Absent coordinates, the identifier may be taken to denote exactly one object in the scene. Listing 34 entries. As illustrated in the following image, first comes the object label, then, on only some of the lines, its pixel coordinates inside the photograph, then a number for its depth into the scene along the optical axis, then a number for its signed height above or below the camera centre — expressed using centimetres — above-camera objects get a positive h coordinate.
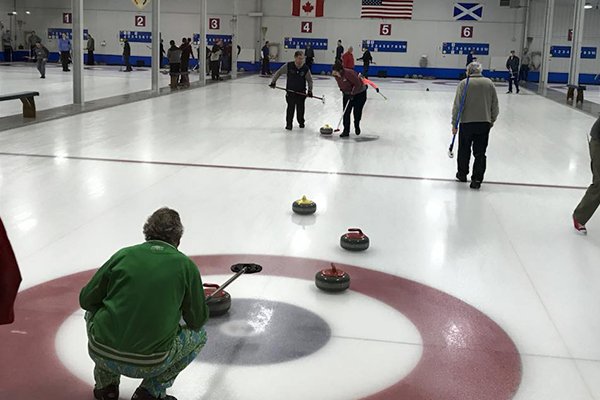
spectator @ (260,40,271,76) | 3672 -10
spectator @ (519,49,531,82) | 3697 -9
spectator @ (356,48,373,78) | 3653 +11
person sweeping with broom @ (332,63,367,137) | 1347 -50
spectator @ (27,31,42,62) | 3081 +48
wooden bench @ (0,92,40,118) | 1463 -97
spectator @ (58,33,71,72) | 3250 +19
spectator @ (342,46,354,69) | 2853 +4
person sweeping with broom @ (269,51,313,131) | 1476 -43
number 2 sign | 4212 +208
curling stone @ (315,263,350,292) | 527 -158
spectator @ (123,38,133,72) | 3700 +0
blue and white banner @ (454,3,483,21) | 3875 +275
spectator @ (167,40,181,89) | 2583 -20
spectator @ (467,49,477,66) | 3885 +40
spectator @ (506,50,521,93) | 2866 -10
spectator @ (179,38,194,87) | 2670 -6
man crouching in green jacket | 318 -110
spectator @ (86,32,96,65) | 4022 +40
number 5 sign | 3969 +175
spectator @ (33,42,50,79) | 2767 -10
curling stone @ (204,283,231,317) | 470 -156
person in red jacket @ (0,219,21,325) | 277 -86
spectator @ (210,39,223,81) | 3042 -4
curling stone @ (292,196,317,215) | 771 -154
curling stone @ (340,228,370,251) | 645 -158
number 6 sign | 3912 +166
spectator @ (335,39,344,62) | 3684 +48
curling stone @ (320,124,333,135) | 1447 -137
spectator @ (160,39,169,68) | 4064 -7
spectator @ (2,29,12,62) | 4134 +39
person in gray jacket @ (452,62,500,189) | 914 -62
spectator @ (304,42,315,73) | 3716 +25
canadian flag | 3953 +283
